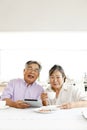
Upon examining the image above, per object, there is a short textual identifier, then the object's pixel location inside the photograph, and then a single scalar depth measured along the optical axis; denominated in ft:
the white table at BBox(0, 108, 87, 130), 4.71
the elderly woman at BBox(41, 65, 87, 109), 7.60
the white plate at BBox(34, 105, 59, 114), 5.81
